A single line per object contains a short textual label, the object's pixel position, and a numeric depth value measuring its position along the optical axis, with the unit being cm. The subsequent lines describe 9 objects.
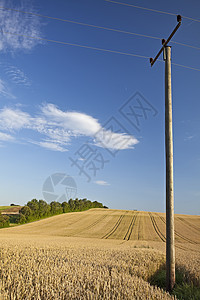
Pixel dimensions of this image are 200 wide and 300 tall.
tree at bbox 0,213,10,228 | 6076
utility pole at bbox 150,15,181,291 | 663
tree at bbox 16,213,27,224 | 6888
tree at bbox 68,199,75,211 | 9646
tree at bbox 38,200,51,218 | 7838
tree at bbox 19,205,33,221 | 7162
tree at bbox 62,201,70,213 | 8882
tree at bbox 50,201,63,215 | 8388
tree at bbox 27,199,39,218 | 7593
